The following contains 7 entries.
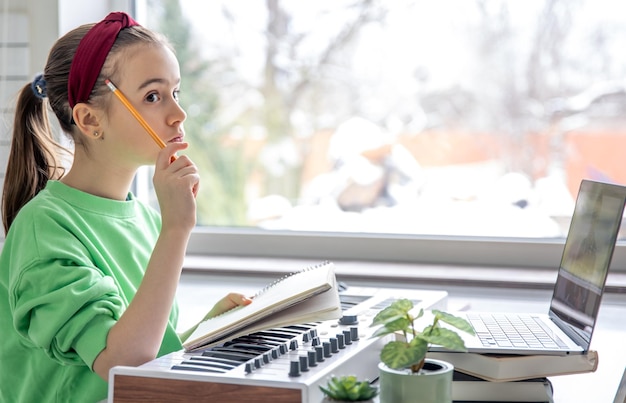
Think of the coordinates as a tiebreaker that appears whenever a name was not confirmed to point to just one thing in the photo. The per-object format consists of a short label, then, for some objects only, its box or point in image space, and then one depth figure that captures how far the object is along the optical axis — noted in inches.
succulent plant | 34.1
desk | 47.0
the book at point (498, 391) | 41.8
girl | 43.3
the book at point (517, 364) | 41.3
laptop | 43.0
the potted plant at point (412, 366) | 34.8
